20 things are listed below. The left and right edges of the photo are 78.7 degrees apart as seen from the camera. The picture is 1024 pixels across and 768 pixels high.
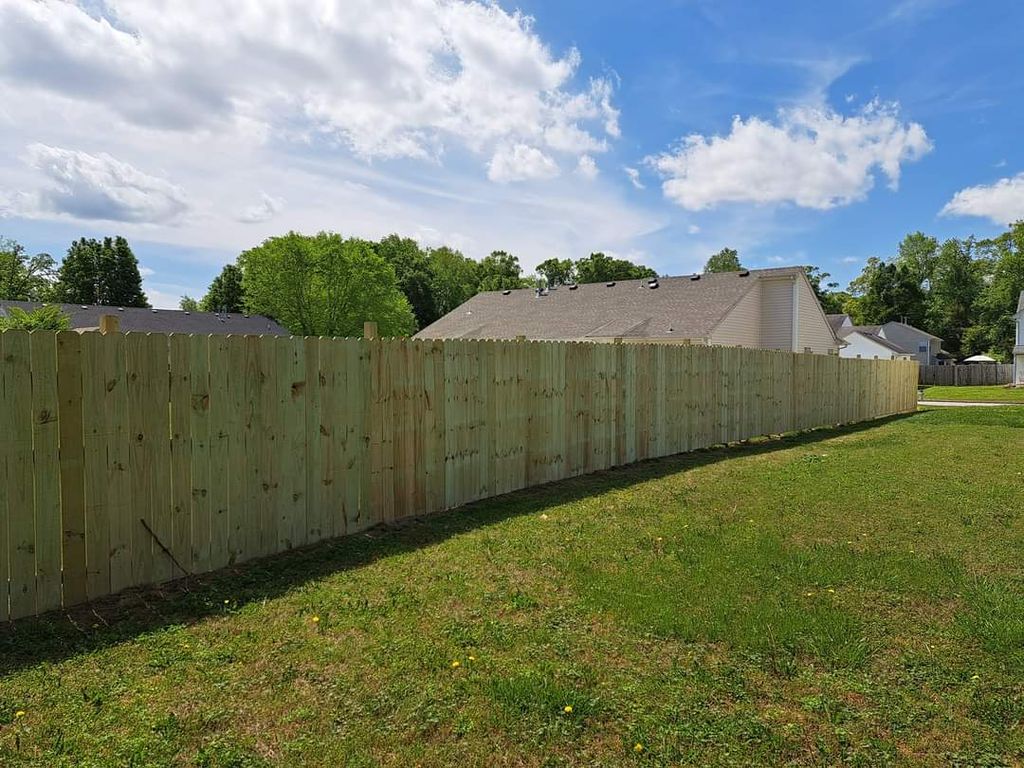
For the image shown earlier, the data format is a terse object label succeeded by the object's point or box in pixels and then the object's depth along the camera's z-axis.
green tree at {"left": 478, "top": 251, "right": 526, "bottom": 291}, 62.19
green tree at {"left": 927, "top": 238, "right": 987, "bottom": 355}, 62.47
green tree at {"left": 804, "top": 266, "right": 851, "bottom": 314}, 74.86
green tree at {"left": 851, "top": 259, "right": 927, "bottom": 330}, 60.69
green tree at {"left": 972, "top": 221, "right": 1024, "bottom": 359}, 52.12
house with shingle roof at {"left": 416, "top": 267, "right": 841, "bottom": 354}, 21.83
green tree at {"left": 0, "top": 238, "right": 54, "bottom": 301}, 52.28
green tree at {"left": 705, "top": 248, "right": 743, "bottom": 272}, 88.50
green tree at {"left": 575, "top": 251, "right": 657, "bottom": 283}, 56.78
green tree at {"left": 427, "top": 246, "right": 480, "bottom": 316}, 67.62
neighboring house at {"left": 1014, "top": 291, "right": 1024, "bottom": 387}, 39.09
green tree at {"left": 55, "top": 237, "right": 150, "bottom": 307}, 54.97
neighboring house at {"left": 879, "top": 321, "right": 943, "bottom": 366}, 54.09
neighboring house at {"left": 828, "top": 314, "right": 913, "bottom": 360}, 46.50
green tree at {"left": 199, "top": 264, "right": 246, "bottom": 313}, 60.22
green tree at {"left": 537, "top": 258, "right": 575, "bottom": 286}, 72.81
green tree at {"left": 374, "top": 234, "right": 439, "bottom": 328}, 62.41
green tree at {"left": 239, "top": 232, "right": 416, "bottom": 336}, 45.34
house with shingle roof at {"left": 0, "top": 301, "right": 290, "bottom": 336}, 30.47
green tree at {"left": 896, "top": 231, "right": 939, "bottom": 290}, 70.50
